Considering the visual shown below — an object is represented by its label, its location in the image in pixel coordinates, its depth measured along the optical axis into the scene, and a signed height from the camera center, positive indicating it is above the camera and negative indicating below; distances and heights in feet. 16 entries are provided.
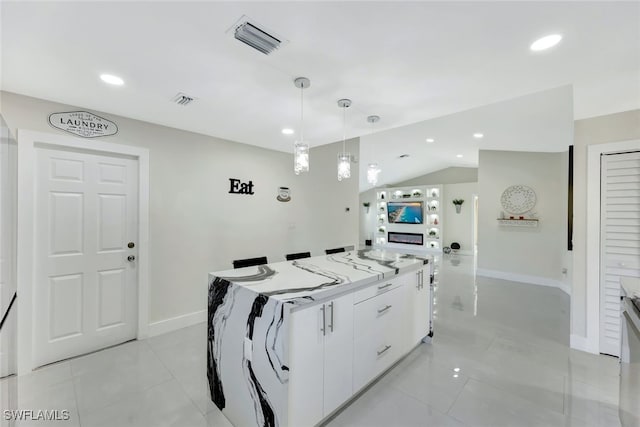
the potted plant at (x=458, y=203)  31.09 +1.34
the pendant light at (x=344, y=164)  8.91 +1.64
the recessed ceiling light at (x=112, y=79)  6.70 +3.37
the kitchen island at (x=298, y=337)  4.90 -2.69
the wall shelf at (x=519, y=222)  18.18 -0.49
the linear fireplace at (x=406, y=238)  34.86 -3.31
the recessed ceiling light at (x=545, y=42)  5.13 +3.46
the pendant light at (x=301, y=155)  7.79 +1.69
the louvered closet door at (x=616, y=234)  8.33 -0.55
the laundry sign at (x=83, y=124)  8.23 +2.78
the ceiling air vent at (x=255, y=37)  4.88 +3.41
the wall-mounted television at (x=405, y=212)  34.78 +0.21
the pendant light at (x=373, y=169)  9.73 +1.66
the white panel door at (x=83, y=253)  8.14 -1.45
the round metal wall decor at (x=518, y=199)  18.37 +1.15
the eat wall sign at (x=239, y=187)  12.46 +1.20
